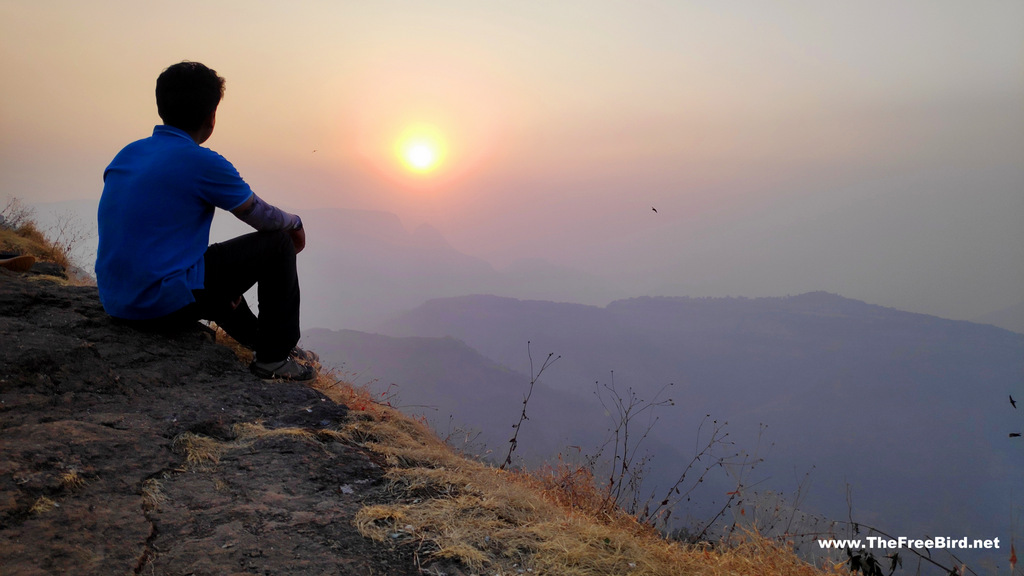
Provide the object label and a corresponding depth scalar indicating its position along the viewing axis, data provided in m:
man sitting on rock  2.80
